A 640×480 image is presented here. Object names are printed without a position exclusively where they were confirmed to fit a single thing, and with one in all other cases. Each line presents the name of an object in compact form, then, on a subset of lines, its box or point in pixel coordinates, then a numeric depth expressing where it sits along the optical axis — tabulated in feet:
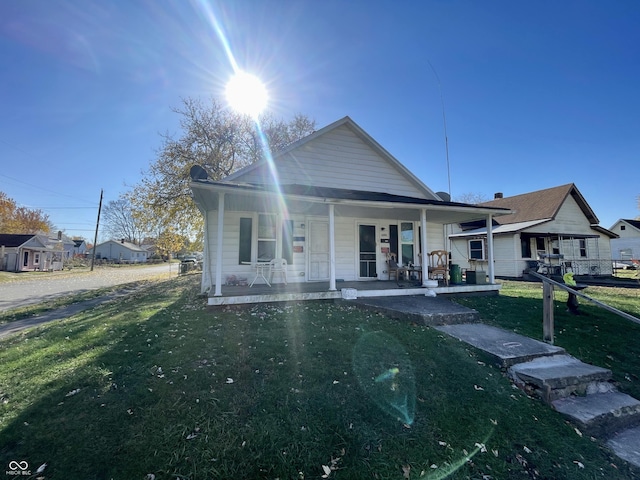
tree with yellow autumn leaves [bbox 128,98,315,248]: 56.80
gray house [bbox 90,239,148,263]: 189.41
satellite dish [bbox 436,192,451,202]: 38.75
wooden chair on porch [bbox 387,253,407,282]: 31.98
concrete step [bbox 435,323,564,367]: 13.83
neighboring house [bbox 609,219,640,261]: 101.09
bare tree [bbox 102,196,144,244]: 200.23
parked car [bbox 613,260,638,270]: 77.71
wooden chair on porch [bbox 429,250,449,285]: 28.85
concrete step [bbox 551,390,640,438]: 10.29
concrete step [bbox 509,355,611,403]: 11.84
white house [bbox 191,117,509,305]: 27.48
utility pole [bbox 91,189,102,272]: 101.09
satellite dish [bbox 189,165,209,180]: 24.09
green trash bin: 30.50
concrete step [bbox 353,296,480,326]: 18.92
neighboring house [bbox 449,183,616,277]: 60.13
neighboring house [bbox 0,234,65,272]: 97.45
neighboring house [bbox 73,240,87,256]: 214.28
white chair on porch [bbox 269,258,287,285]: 28.02
